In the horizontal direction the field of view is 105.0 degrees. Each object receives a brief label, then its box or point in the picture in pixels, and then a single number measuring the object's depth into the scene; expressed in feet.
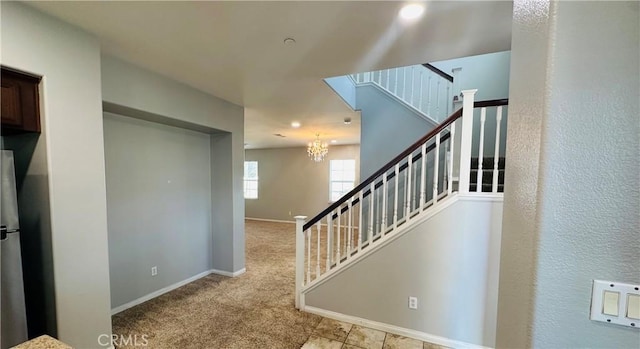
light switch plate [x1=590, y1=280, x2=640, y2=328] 2.05
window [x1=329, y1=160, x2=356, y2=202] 25.03
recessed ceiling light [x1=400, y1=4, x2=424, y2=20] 4.98
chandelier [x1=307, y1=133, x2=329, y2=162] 18.49
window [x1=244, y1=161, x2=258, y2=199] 28.17
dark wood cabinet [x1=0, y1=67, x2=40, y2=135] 4.95
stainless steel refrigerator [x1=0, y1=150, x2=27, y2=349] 4.92
